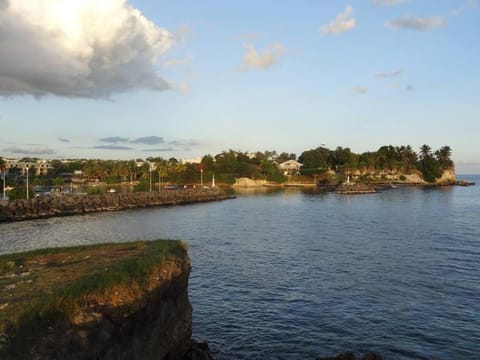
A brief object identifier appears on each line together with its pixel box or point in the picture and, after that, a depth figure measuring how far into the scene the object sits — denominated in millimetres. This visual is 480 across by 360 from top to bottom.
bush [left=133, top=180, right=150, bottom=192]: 135175
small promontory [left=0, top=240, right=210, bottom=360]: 10914
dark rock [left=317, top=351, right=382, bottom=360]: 17609
